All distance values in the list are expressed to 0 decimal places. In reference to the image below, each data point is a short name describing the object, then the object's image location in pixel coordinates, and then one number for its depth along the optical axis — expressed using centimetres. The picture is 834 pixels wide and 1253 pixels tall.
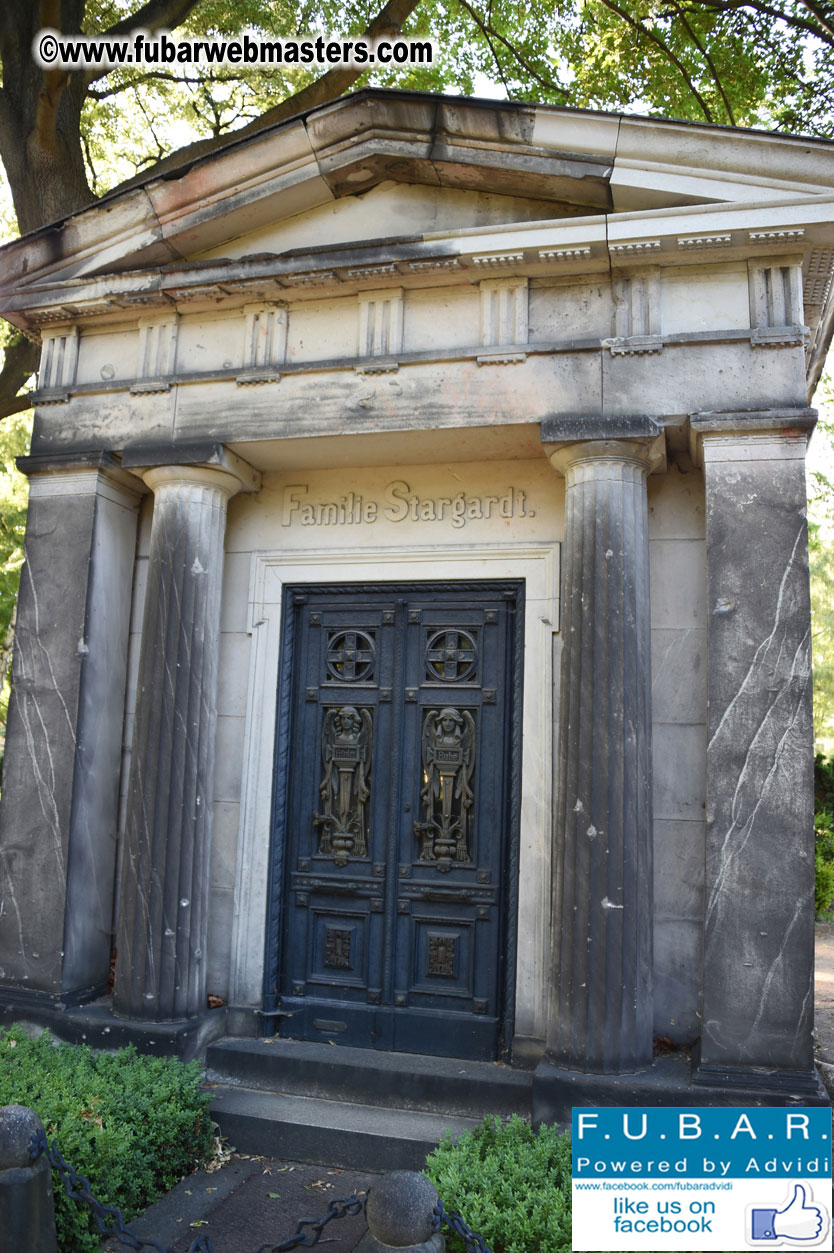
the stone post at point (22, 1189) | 338
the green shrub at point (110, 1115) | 418
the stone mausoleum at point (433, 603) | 506
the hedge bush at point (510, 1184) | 360
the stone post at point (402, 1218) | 297
